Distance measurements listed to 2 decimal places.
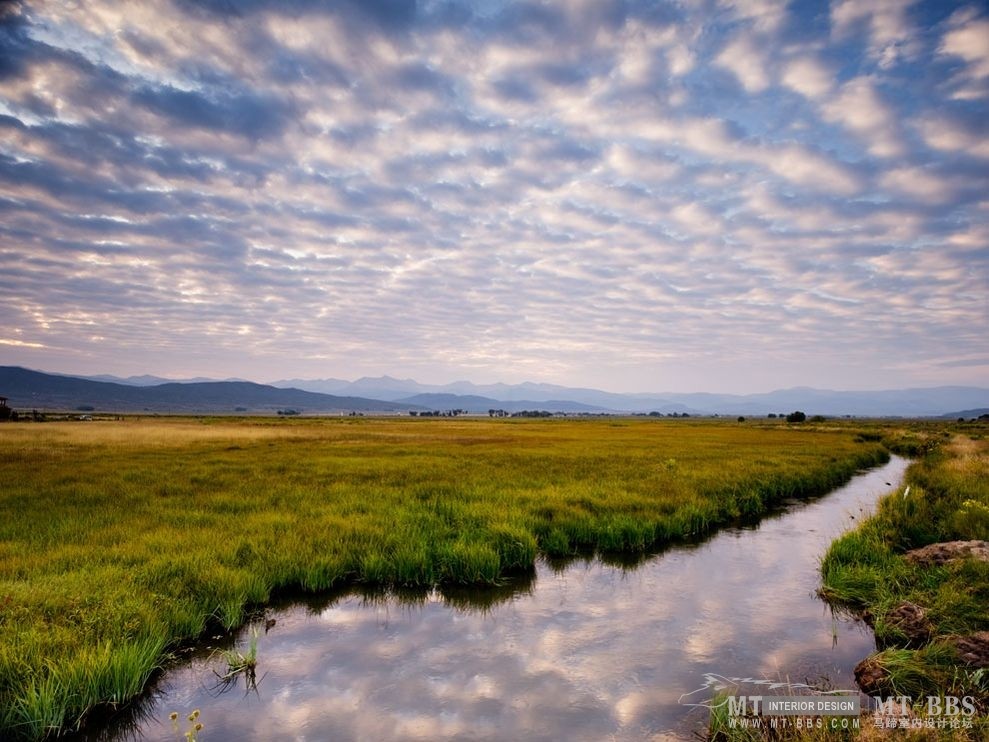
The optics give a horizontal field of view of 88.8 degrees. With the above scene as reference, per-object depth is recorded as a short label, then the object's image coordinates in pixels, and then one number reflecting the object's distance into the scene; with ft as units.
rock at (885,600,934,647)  30.48
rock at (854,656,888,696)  25.26
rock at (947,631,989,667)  25.31
